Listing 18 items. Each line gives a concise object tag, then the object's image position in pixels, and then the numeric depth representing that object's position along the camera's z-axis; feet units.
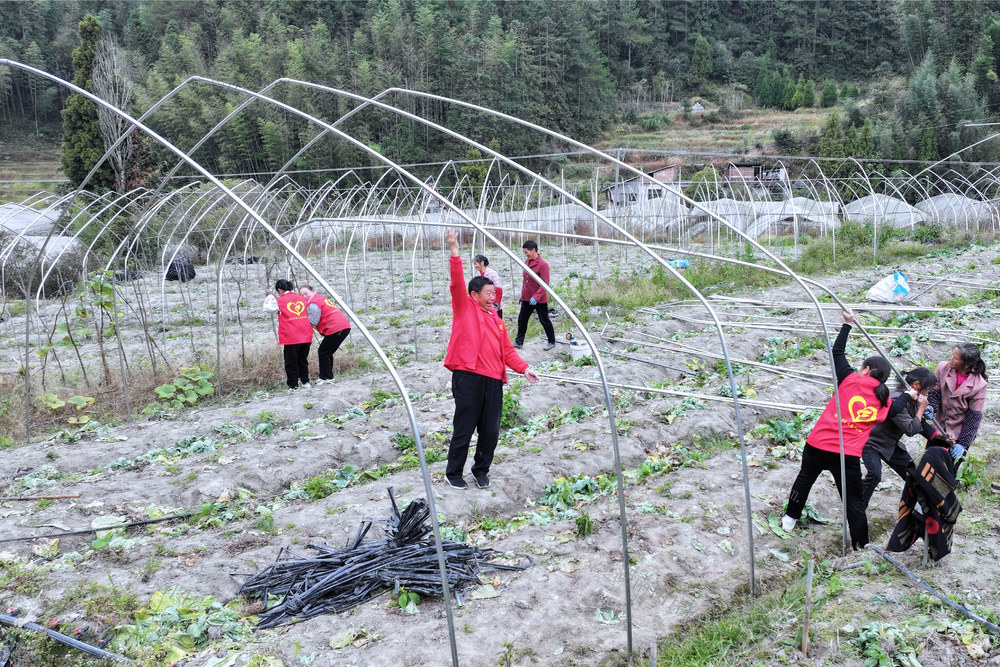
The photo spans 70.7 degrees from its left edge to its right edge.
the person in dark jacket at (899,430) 15.51
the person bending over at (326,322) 27.66
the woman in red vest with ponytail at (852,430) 14.96
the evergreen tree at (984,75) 146.82
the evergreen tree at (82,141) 87.40
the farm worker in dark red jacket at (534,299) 28.81
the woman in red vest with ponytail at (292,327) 27.09
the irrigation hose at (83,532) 15.75
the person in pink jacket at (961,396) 16.65
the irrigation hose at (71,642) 11.71
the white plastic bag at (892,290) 39.32
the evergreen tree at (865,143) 120.26
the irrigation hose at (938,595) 12.22
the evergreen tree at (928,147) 123.13
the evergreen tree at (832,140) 121.60
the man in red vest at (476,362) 16.63
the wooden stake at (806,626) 11.15
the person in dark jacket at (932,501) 13.85
